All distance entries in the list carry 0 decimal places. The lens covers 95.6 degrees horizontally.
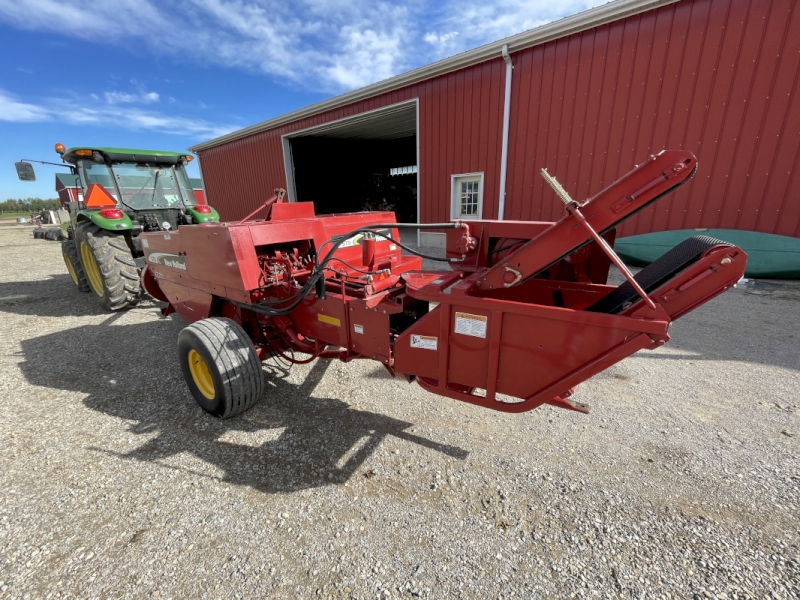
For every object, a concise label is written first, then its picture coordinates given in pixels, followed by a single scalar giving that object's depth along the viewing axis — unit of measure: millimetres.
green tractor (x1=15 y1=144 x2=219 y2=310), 4922
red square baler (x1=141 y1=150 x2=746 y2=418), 1527
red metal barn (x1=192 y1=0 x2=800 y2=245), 5707
